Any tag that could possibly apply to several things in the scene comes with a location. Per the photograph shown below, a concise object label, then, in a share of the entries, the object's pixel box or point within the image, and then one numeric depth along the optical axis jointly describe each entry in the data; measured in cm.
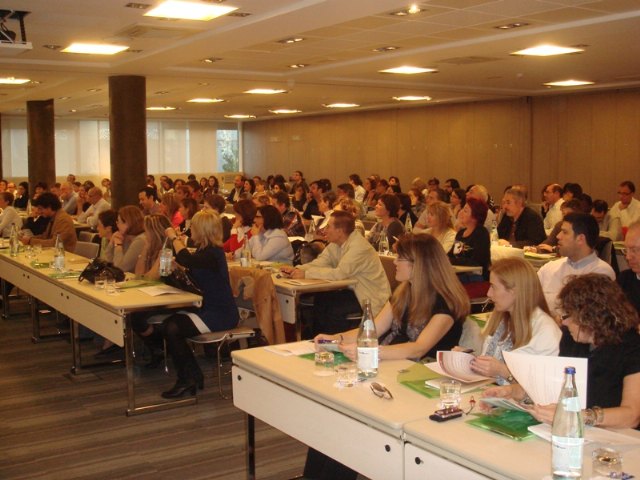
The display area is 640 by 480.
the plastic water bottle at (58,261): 738
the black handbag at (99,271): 657
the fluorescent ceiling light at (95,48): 962
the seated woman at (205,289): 607
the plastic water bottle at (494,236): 909
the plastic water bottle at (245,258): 753
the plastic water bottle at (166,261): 643
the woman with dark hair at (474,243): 772
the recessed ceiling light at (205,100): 1814
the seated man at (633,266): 469
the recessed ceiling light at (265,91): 1539
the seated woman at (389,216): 920
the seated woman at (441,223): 816
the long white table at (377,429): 267
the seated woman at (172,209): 1112
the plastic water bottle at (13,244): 884
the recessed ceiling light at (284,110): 2164
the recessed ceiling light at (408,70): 1190
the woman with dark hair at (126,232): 740
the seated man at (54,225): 964
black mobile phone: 303
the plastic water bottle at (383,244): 878
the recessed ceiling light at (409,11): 718
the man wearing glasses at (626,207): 1212
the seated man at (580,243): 529
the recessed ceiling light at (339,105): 1964
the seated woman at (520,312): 362
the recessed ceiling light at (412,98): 1736
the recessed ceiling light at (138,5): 715
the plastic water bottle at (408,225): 1013
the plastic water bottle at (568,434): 240
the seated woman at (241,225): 886
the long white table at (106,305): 576
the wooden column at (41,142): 1742
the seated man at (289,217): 1038
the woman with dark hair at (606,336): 300
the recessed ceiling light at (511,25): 825
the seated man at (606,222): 1109
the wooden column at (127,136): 1206
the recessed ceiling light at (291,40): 895
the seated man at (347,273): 690
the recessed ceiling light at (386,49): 989
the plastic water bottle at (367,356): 367
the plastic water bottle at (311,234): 962
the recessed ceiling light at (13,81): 1355
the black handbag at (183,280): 616
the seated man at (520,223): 908
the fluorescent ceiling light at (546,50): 991
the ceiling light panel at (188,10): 714
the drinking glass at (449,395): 319
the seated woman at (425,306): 416
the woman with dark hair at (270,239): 799
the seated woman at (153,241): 676
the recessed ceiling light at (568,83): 1447
